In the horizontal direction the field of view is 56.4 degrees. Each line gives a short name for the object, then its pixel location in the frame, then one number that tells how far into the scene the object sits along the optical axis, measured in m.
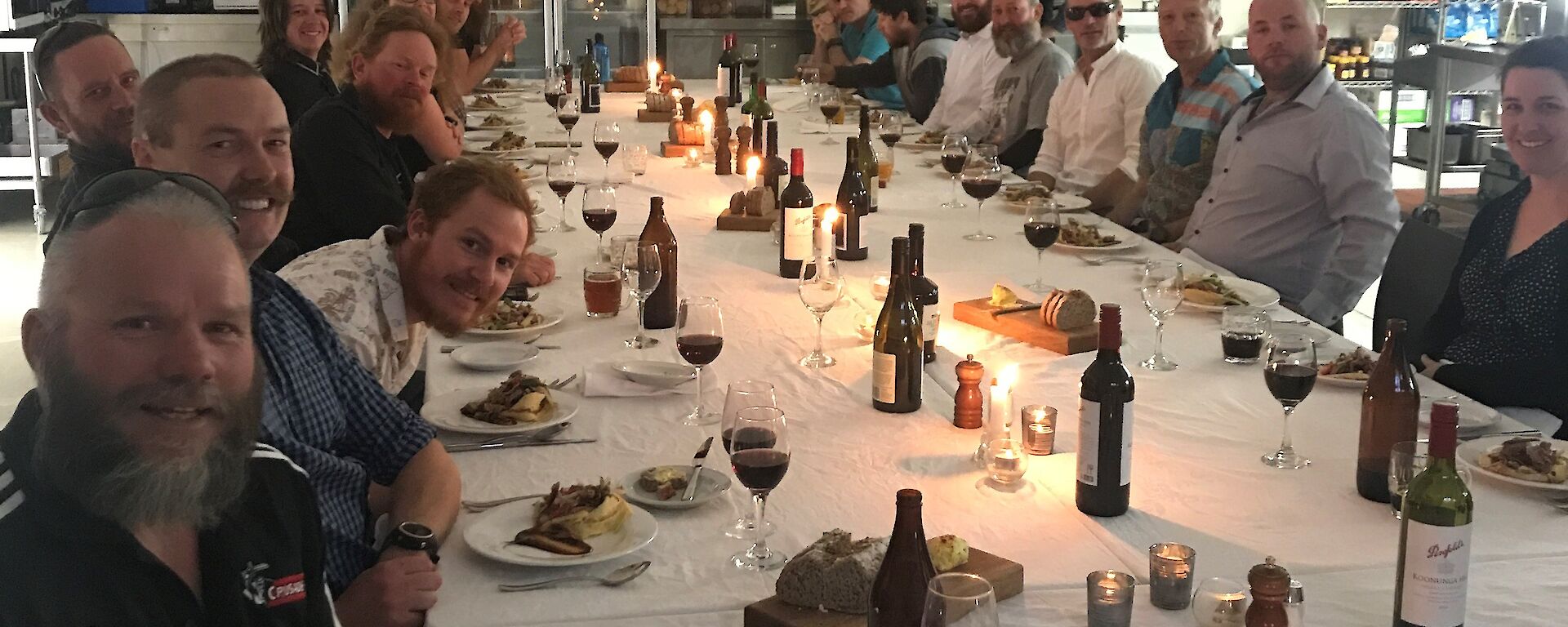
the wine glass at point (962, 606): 1.07
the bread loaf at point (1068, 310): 2.45
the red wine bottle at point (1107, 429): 1.65
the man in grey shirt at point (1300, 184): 3.37
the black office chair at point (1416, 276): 3.01
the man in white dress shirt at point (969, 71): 5.75
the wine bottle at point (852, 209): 3.16
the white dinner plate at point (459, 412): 2.00
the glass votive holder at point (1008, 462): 1.82
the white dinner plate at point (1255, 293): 2.72
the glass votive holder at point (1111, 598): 1.40
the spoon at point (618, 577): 1.53
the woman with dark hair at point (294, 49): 4.32
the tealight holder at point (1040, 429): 1.93
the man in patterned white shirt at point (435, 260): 2.17
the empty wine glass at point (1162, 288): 2.32
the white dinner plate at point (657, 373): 2.23
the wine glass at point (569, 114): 4.88
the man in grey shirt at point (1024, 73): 5.12
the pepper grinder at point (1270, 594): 1.29
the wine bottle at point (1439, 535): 1.33
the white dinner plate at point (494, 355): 2.33
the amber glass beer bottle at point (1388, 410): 1.78
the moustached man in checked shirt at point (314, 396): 1.62
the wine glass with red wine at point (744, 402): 1.61
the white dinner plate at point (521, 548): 1.56
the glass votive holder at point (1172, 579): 1.48
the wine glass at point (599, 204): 3.10
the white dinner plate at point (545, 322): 2.53
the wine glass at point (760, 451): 1.56
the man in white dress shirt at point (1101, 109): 4.52
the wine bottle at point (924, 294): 2.27
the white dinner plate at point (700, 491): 1.73
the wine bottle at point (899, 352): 2.11
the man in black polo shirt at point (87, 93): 3.10
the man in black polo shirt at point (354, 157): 3.29
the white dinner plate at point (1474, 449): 1.86
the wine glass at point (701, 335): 2.11
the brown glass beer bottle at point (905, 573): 1.28
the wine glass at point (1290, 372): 1.87
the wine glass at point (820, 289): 2.33
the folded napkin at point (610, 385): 2.21
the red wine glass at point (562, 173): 3.51
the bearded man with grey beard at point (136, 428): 1.17
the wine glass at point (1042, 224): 2.79
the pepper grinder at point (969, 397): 2.01
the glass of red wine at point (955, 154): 3.83
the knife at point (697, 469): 1.76
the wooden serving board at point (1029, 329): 2.44
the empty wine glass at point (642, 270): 2.44
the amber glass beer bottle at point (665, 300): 2.66
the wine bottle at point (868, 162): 3.74
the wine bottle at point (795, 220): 2.86
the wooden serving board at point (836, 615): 1.38
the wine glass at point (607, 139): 4.12
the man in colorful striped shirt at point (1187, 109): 3.95
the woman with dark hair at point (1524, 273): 2.48
